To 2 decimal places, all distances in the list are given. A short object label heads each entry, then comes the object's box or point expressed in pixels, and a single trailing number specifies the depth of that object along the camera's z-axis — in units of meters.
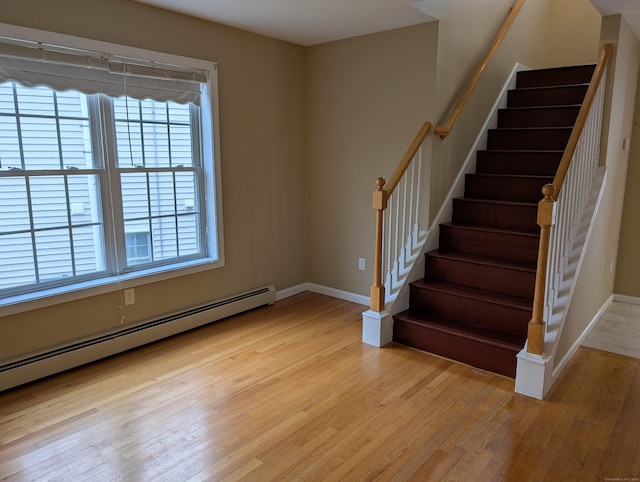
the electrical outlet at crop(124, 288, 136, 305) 3.23
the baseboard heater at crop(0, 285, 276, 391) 2.73
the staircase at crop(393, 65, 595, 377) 3.08
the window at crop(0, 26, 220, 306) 2.69
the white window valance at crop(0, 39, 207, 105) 2.59
